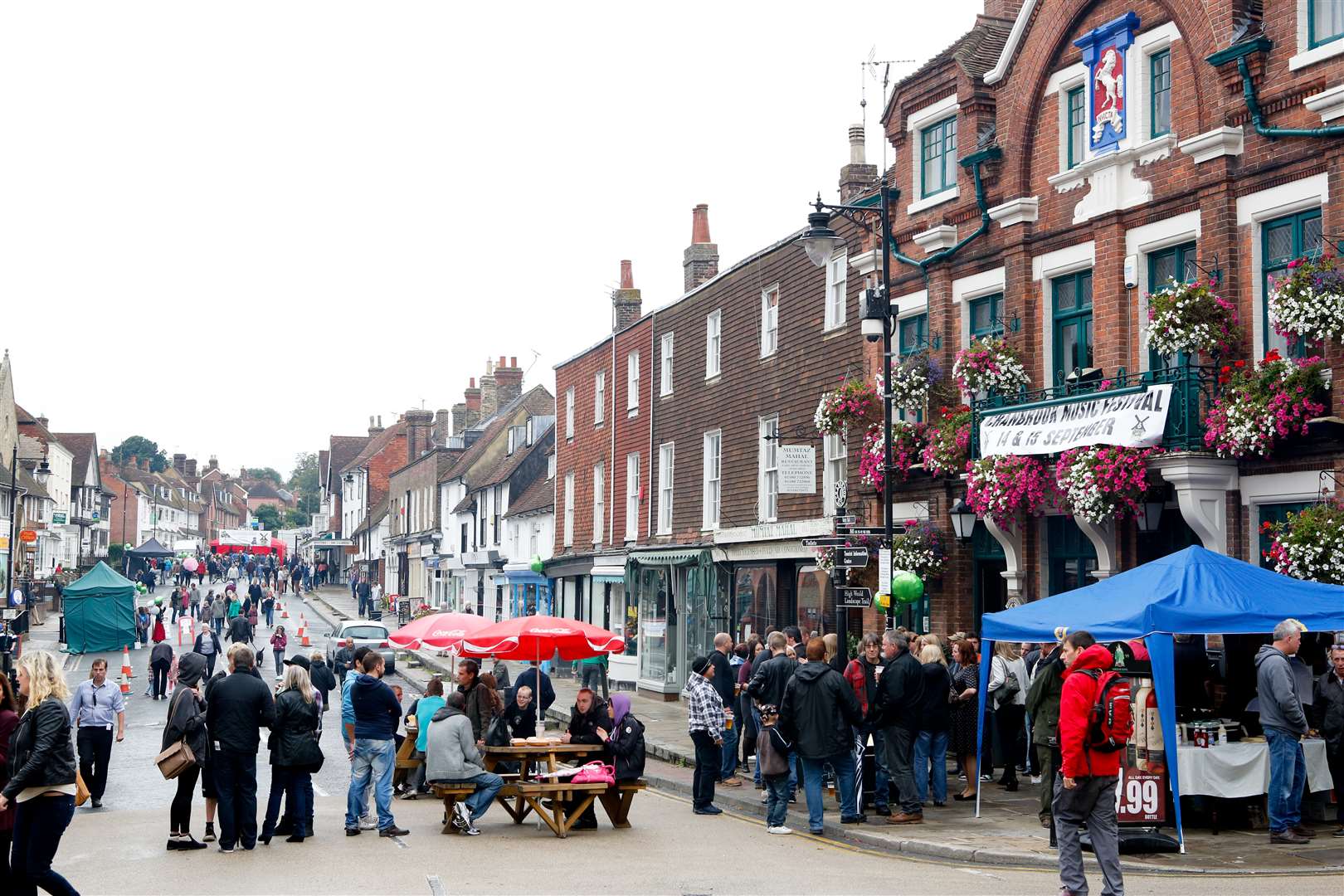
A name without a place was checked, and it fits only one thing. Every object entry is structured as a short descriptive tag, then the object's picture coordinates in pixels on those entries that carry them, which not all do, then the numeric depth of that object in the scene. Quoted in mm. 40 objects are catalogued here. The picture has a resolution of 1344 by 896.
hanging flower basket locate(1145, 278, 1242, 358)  16766
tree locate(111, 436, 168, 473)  153500
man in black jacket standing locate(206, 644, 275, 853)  13273
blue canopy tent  13094
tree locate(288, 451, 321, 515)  179000
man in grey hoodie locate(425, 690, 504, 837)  14062
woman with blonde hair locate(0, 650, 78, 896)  8859
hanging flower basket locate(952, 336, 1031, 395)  20469
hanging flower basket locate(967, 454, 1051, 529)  19141
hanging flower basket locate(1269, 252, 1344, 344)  15141
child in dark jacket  14398
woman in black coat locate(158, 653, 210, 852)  13414
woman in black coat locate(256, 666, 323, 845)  13508
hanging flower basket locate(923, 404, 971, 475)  21109
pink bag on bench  14492
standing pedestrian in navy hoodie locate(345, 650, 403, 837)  14164
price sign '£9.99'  13430
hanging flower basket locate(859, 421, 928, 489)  22422
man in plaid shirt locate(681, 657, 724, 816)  15734
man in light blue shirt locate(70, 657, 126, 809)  16750
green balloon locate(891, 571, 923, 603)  20609
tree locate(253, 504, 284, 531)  174388
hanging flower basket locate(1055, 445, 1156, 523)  17328
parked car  37344
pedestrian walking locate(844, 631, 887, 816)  15234
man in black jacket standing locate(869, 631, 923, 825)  14977
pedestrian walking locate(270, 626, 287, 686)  38062
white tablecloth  13531
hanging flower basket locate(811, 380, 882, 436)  22984
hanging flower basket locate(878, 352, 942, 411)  22141
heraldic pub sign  19141
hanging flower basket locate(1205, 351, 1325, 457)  15672
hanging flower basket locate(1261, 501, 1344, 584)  14867
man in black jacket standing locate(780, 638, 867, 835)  14281
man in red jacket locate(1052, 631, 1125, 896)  9938
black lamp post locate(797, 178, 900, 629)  17406
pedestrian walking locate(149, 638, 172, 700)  32656
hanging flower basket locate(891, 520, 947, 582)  22078
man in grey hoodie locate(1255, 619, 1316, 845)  12961
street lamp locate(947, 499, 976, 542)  21609
